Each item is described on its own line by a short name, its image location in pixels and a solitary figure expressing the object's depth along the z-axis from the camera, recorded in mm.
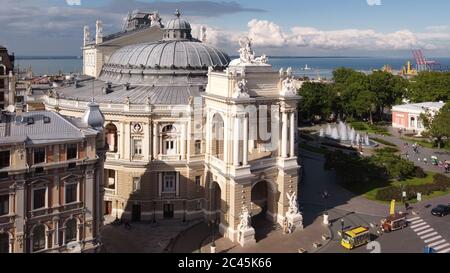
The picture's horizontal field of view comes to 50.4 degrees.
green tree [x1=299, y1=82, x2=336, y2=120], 120125
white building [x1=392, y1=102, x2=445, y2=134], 109900
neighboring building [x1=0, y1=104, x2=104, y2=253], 36281
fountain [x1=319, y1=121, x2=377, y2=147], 95225
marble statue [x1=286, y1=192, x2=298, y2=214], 52406
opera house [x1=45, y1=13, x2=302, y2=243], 49625
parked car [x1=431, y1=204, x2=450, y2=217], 55844
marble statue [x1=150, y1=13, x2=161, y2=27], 81625
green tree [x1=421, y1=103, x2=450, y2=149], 88438
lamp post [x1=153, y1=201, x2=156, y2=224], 55956
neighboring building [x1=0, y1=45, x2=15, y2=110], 86312
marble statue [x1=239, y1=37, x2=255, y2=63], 51250
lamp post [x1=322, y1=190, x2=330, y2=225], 53969
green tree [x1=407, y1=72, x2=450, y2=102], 121750
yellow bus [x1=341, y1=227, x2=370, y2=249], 47062
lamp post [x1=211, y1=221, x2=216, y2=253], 46406
